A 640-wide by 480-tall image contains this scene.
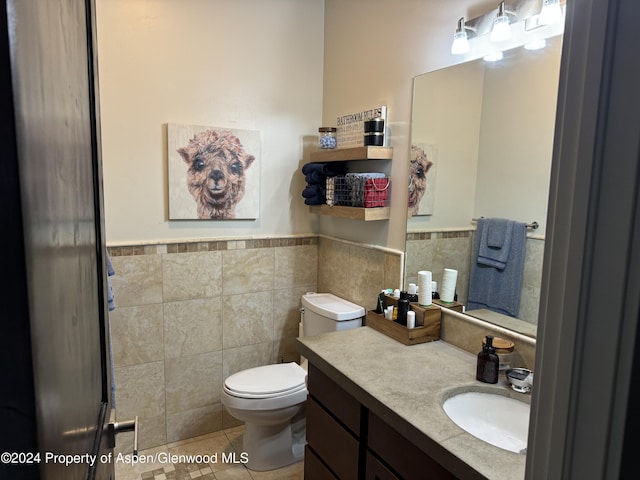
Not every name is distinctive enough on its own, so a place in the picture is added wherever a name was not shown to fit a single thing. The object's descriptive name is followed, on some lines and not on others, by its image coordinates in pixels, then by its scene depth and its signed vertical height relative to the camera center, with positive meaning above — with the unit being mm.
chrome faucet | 1459 -634
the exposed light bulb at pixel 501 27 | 1556 +612
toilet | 2184 -1077
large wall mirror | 1509 +156
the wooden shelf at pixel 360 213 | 2223 -120
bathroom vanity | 1129 -668
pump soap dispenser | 1505 -598
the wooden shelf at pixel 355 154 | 2191 +197
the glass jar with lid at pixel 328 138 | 2518 +305
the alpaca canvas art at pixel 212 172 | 2412 +81
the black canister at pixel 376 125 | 2207 +338
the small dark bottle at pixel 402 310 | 1931 -537
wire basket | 2221 +7
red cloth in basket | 2215 -2
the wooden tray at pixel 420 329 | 1860 -603
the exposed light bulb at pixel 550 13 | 1404 +607
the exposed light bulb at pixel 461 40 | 1733 +622
